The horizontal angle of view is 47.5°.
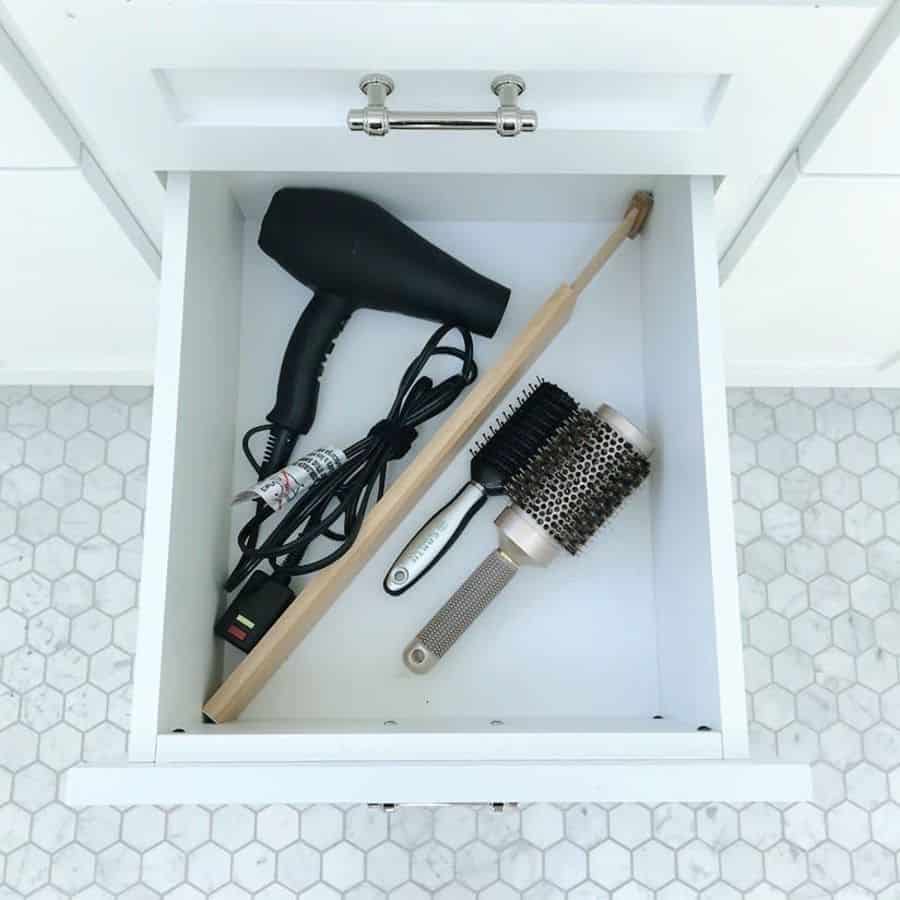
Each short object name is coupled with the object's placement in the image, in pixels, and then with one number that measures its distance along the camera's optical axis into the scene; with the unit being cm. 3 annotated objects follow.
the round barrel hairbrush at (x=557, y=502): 63
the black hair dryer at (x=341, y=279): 67
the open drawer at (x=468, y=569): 50
